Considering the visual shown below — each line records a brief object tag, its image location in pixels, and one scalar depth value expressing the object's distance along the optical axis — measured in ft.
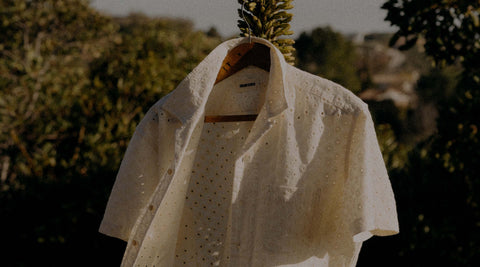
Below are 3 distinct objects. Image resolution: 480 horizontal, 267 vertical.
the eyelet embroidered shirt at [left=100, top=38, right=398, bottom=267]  8.87
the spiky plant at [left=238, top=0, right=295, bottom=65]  9.57
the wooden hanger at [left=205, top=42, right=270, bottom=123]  9.45
